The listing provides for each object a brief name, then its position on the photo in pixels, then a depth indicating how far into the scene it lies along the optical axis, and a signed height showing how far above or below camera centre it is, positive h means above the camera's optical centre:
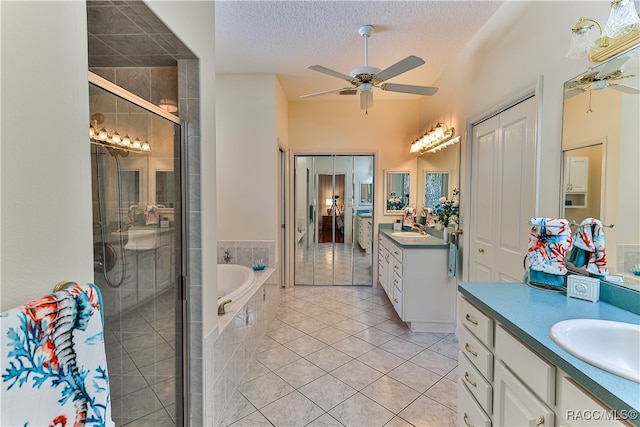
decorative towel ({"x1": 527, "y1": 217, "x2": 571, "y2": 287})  1.40 -0.24
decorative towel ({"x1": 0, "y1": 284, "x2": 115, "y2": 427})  0.50 -0.32
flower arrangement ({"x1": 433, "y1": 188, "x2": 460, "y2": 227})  3.02 -0.10
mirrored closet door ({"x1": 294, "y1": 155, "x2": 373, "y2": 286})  4.44 -0.30
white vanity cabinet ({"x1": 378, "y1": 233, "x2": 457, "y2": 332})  2.92 -0.89
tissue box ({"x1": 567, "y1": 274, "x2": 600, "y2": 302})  1.27 -0.39
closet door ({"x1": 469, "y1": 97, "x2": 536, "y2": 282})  1.90 +0.06
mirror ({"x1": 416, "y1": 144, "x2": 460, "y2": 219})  3.11 +0.31
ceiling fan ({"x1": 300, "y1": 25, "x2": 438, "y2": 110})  2.16 +1.02
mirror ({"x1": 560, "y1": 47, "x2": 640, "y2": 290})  1.19 +0.21
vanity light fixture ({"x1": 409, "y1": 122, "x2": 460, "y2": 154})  3.08 +0.73
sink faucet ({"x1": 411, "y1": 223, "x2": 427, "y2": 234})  3.81 -0.37
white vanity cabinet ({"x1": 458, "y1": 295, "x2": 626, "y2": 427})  0.83 -0.66
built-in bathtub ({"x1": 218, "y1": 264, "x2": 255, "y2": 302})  3.07 -0.84
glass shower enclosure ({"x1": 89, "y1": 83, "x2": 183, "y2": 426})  1.26 -0.26
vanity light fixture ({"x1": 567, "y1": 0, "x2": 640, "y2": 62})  1.14 +0.71
